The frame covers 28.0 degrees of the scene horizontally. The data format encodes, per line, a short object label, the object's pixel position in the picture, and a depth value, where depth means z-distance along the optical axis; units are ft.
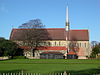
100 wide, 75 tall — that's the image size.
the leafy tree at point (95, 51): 256.34
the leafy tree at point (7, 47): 221.33
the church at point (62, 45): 245.04
